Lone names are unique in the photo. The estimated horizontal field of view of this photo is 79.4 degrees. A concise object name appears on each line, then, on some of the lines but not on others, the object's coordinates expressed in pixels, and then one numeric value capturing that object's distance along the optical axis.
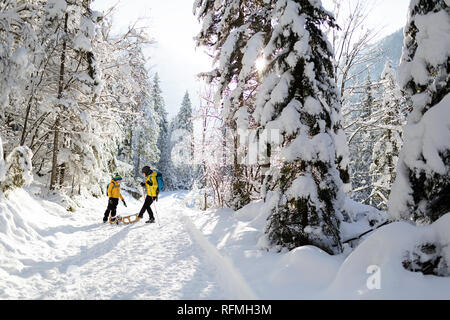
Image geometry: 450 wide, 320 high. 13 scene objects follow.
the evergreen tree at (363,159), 31.20
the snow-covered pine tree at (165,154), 57.72
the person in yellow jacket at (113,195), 10.57
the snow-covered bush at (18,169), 7.39
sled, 10.32
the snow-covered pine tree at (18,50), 7.46
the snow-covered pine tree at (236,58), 9.33
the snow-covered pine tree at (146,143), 36.25
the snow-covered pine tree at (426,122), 3.86
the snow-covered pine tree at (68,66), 9.74
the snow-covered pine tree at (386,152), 19.02
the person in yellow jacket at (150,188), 10.79
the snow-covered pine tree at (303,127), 5.67
